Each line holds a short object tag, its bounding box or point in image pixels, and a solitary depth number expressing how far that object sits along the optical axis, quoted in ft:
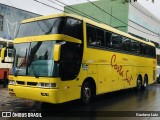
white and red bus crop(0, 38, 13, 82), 35.24
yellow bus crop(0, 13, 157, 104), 19.17
